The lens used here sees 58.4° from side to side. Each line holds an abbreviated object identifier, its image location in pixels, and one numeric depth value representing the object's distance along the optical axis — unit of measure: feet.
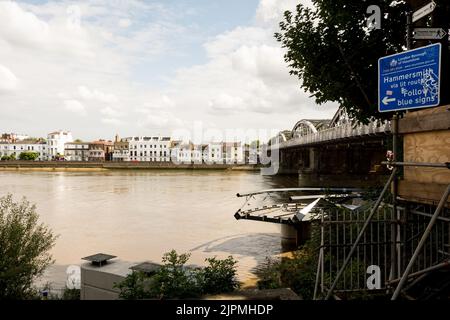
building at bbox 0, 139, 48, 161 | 539.29
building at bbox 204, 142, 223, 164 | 510.58
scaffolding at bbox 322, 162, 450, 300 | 15.46
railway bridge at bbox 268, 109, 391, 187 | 225.31
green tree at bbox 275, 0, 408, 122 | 39.32
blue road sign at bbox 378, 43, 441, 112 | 18.45
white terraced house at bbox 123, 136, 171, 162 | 510.58
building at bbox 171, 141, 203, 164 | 504.43
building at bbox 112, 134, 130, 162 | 512.63
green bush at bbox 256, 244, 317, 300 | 36.29
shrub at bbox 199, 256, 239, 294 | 30.27
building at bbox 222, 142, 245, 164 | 515.21
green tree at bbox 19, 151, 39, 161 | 496.64
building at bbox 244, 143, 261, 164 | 499.26
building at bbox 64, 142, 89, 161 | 522.06
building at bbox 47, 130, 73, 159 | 541.34
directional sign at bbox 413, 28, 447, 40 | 21.39
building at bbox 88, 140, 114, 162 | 516.73
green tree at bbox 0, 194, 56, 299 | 48.47
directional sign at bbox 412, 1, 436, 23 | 20.92
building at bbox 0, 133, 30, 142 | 556.55
